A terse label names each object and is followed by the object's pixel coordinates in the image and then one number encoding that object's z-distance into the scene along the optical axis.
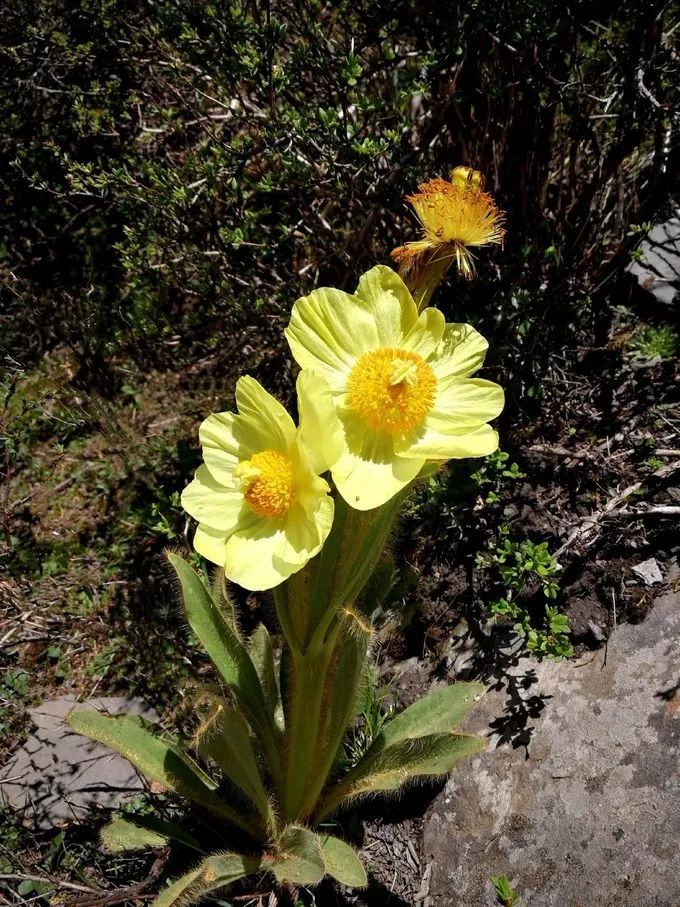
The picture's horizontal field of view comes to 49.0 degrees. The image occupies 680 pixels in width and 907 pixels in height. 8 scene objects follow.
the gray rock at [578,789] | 0.56
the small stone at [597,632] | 0.66
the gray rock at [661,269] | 0.81
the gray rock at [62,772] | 0.70
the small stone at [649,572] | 0.66
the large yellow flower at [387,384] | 0.40
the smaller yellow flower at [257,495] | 0.41
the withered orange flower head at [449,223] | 0.40
